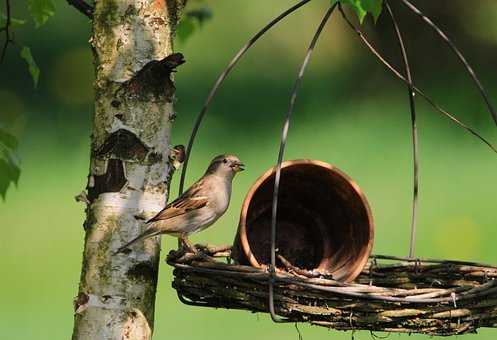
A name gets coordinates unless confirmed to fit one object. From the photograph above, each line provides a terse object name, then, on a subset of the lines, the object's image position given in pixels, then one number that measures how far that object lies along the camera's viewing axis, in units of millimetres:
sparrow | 6297
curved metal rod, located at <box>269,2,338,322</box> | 6090
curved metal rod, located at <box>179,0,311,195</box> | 6566
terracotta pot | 7270
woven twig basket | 5828
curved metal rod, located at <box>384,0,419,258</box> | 7322
